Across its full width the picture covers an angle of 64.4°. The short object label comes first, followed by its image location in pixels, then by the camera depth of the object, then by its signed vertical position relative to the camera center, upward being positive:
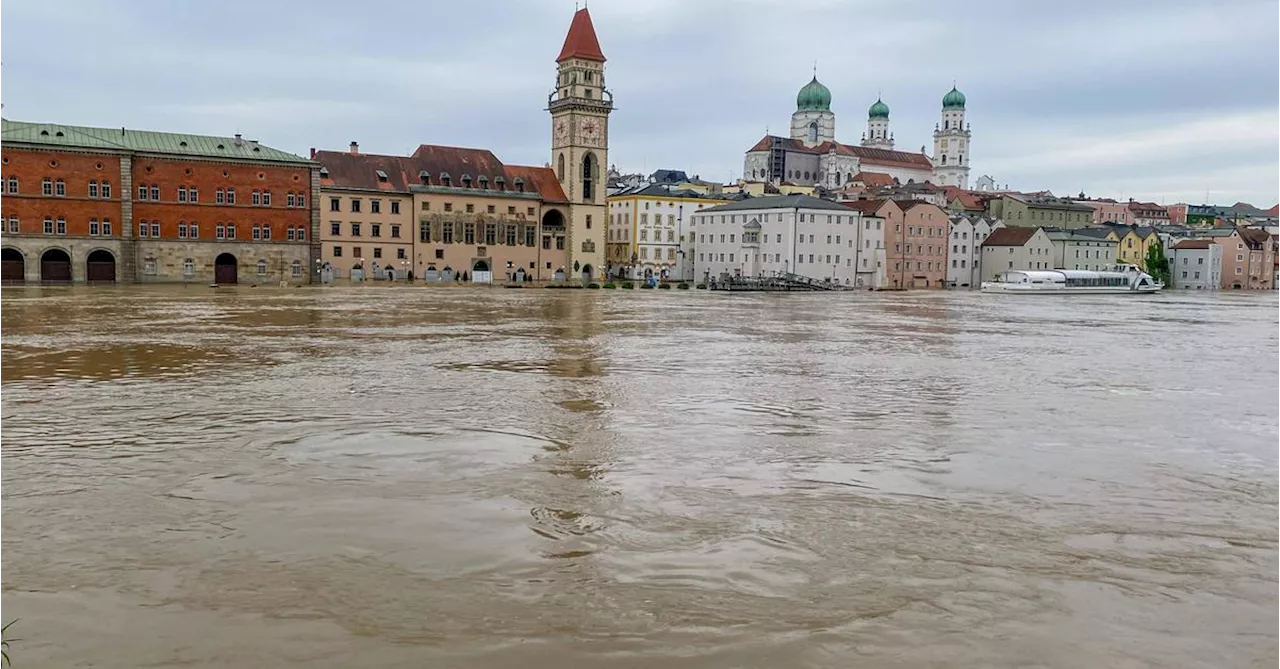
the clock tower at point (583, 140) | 102.88 +13.47
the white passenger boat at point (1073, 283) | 103.50 -0.46
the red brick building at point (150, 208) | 73.31 +4.45
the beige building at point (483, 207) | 94.31 +6.24
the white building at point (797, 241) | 108.38 +3.71
